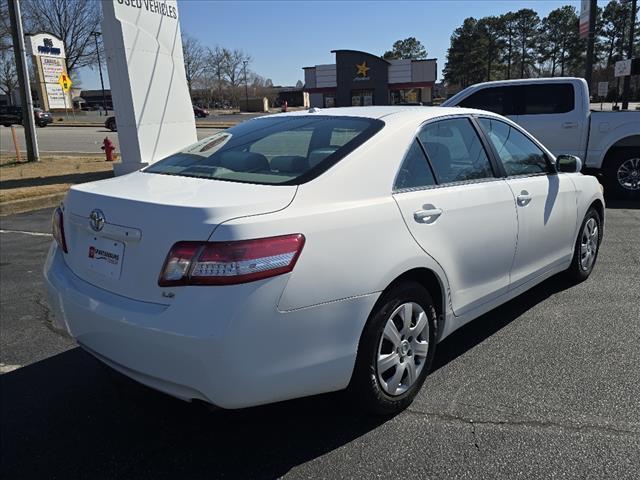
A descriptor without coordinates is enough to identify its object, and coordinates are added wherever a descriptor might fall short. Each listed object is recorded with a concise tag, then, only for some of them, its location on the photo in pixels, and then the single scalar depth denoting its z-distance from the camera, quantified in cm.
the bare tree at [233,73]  10313
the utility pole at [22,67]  1338
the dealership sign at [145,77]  1045
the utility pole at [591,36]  1747
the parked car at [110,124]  3659
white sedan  224
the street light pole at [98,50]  6851
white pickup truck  899
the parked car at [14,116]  4209
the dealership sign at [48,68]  4503
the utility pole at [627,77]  2069
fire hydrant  1564
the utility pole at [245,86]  9996
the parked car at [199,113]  6075
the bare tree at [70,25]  6475
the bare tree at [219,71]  9988
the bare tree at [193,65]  8544
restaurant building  5153
